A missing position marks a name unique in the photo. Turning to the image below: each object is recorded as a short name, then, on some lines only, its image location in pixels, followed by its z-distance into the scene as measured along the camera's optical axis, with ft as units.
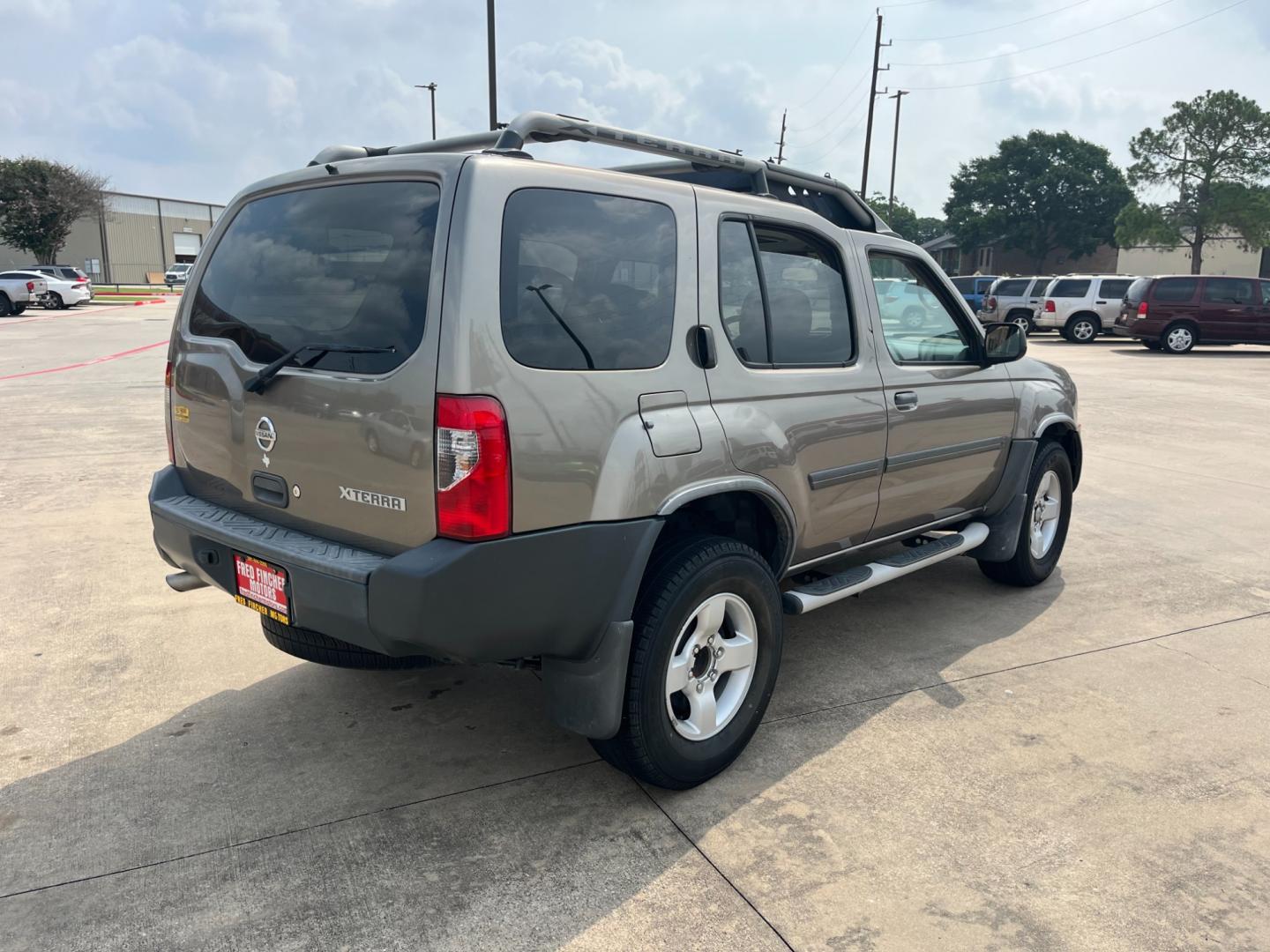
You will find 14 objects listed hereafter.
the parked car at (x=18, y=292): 94.84
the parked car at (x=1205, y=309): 67.15
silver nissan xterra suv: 8.21
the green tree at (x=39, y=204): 168.86
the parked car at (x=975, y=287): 90.55
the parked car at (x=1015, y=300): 83.76
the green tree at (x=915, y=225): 319.45
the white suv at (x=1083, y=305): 78.43
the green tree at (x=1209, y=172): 143.23
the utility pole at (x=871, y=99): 135.85
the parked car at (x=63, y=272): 116.02
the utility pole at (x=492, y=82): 65.62
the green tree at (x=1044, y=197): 215.92
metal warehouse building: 226.99
